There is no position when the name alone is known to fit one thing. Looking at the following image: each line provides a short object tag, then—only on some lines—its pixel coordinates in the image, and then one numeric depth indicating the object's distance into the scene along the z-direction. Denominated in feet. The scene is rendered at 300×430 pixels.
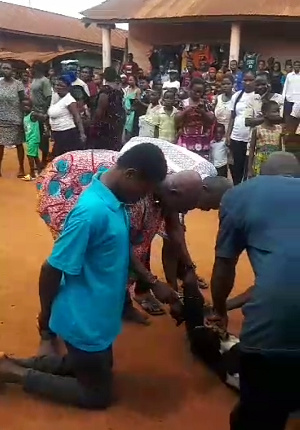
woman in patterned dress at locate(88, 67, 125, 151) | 23.53
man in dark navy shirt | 6.77
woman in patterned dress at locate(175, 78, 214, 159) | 23.52
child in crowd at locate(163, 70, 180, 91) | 35.53
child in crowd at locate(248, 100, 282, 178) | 21.67
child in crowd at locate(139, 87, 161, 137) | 25.22
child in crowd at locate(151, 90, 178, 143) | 24.57
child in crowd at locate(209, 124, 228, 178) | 24.47
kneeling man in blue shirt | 8.85
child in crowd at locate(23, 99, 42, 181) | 29.40
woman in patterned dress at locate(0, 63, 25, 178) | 28.25
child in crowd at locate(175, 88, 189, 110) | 26.55
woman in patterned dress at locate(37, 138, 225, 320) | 11.80
